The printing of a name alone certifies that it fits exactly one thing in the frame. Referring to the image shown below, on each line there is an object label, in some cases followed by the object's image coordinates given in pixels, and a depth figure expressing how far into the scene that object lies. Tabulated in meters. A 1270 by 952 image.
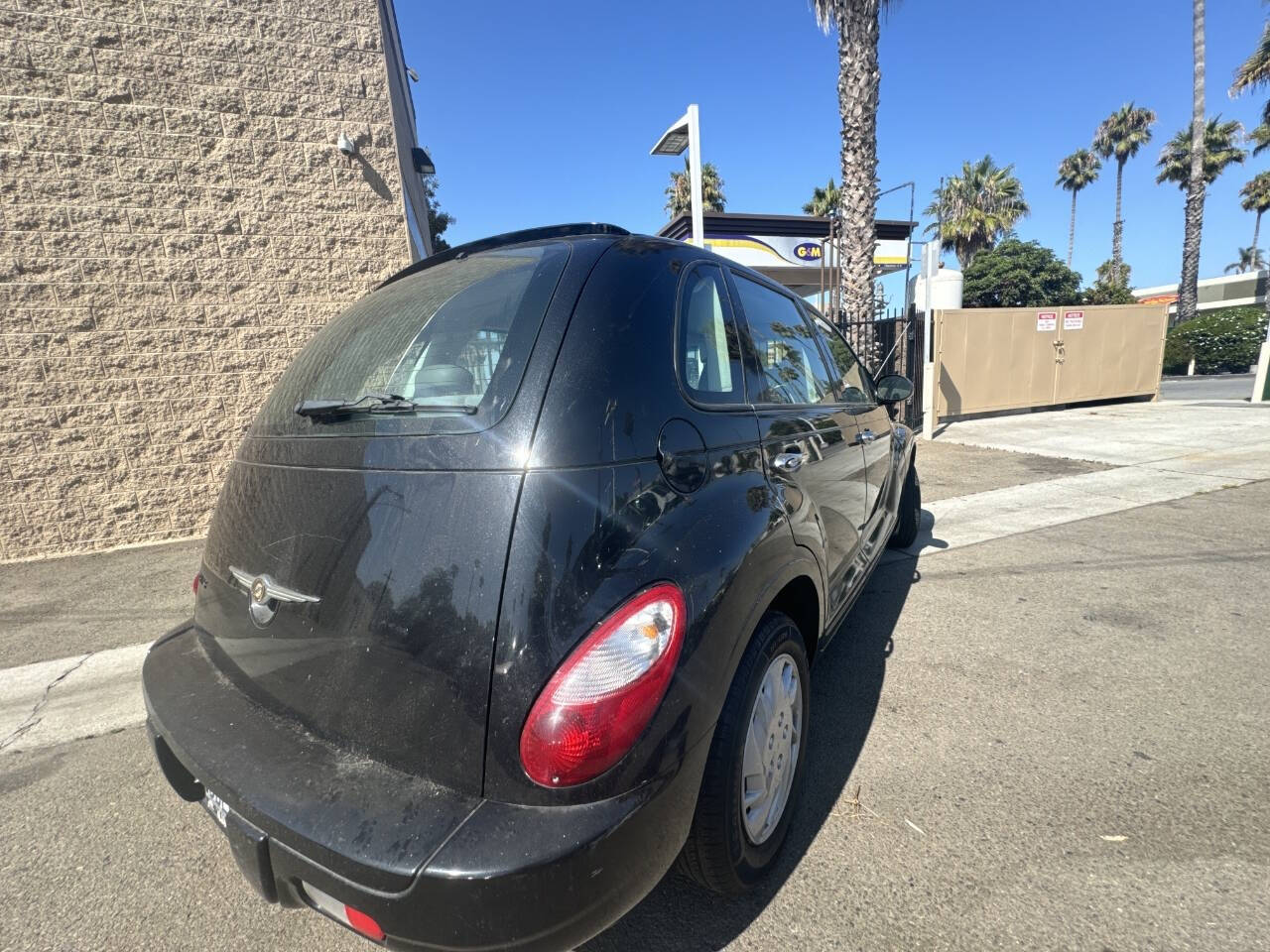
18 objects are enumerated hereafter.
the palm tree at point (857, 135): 8.71
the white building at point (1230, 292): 36.56
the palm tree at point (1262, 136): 23.53
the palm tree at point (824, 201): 28.89
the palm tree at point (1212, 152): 26.62
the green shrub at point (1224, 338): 21.62
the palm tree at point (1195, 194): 19.95
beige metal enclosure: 10.83
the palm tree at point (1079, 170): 38.09
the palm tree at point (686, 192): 29.91
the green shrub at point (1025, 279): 25.41
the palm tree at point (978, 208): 31.61
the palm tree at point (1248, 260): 57.75
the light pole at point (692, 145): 7.14
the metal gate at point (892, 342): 9.80
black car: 1.16
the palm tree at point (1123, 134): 33.50
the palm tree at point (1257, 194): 32.31
